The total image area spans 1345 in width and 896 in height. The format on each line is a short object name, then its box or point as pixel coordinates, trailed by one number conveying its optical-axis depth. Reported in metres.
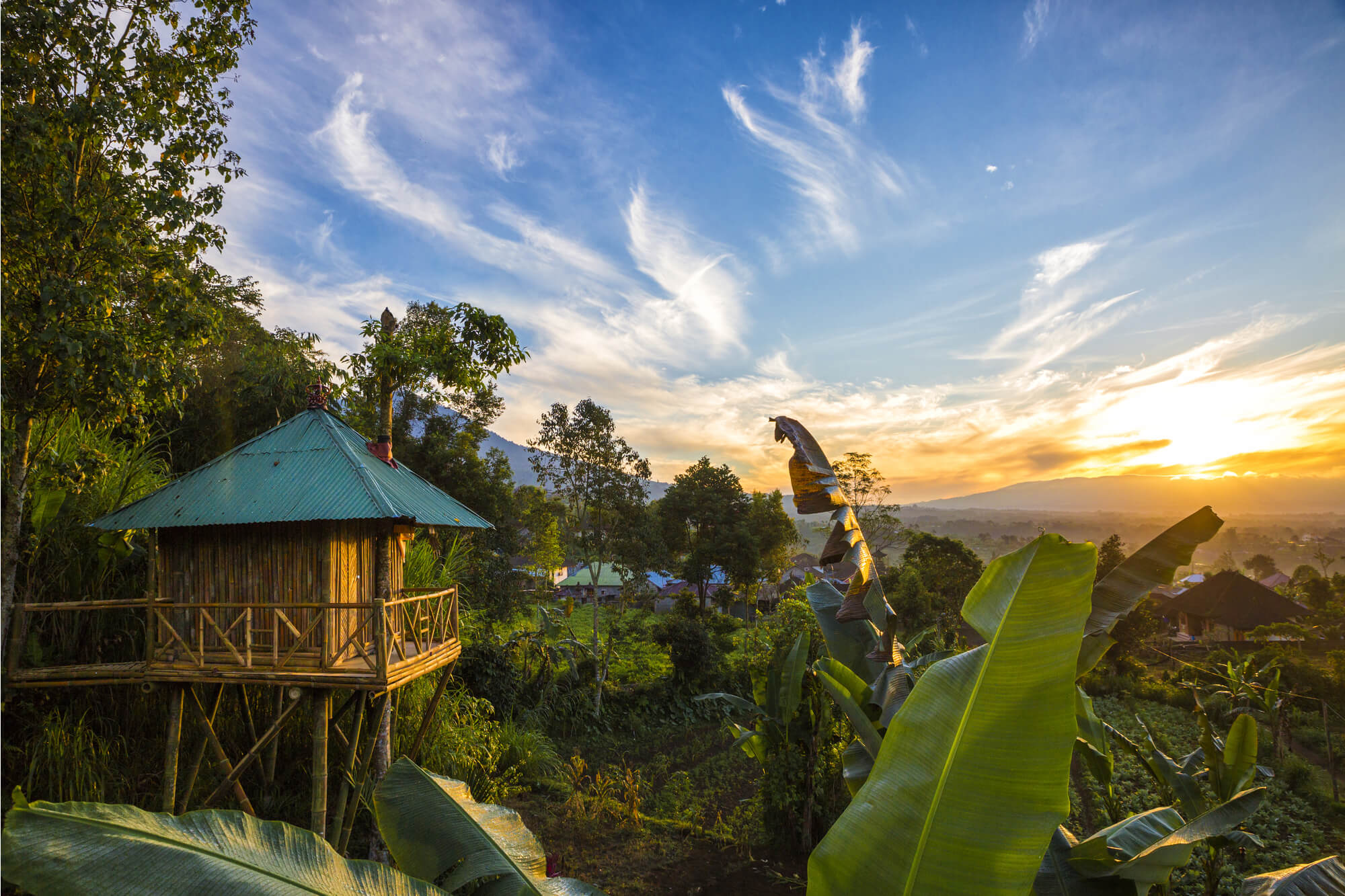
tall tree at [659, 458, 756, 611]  28.12
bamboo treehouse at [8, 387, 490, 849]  6.86
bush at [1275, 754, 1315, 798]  11.08
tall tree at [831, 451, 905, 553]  26.47
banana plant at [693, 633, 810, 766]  8.41
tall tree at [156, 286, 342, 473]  13.51
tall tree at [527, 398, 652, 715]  21.09
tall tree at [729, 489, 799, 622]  28.16
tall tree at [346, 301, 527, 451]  9.82
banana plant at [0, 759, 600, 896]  1.52
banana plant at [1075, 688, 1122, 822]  3.82
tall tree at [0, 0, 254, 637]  5.86
